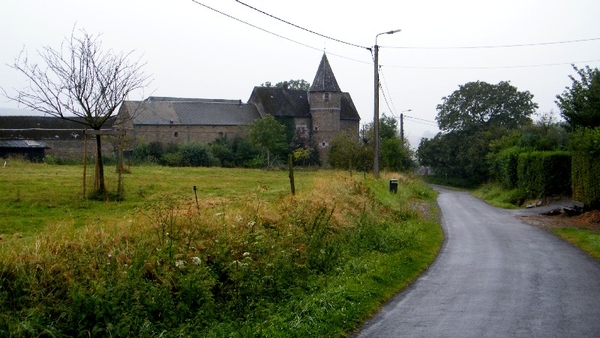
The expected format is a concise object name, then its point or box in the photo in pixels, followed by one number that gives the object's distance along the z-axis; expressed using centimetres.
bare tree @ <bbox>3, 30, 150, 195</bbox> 2152
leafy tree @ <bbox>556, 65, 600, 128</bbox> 2458
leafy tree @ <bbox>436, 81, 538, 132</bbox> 8069
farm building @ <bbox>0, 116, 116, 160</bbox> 6912
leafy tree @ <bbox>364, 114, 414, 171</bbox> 5253
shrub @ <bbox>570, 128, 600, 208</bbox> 2280
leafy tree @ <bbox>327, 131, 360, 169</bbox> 5281
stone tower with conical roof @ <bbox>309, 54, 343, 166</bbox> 8375
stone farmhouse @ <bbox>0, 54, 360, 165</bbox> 7862
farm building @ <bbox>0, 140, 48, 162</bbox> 6274
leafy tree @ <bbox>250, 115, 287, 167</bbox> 7081
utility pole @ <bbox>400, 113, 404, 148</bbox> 5649
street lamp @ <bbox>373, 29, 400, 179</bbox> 3228
